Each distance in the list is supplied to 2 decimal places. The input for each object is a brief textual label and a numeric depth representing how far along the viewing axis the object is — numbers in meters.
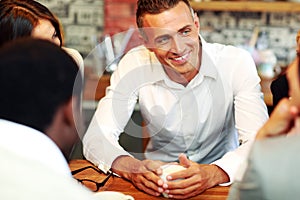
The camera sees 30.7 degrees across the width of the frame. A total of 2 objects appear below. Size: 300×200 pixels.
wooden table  1.51
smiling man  1.90
